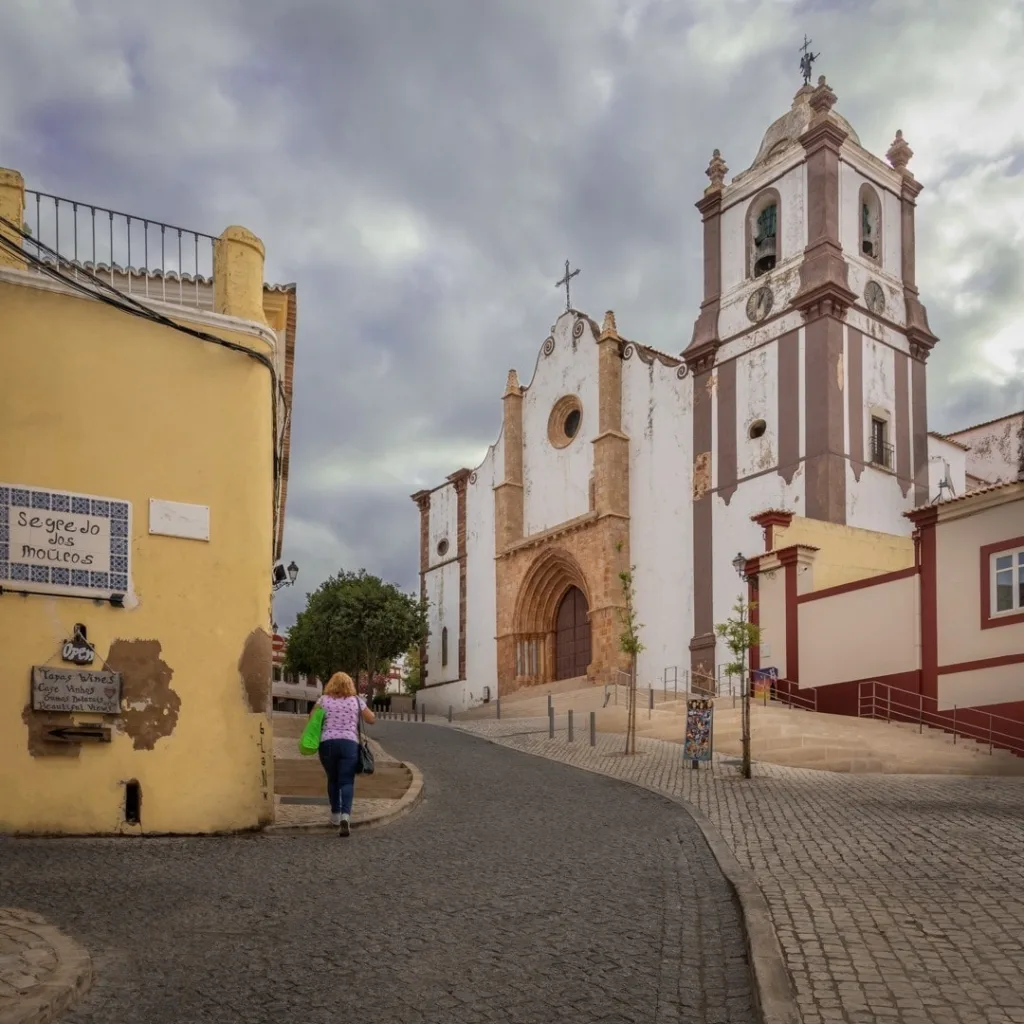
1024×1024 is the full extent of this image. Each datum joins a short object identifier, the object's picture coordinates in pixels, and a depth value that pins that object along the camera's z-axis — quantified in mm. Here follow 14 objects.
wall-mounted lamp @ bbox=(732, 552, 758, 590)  27484
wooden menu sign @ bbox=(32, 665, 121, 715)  9742
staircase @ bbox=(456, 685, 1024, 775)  18734
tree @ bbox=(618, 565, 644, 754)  19766
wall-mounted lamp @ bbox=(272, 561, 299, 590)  20406
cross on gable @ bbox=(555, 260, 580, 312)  41656
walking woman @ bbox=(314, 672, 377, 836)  10383
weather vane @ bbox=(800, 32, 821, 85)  36594
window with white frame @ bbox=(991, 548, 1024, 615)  19906
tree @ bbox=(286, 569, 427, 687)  41719
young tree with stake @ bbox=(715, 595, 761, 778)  18453
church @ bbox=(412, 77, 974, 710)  31719
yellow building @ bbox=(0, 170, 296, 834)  9797
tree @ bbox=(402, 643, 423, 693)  47009
